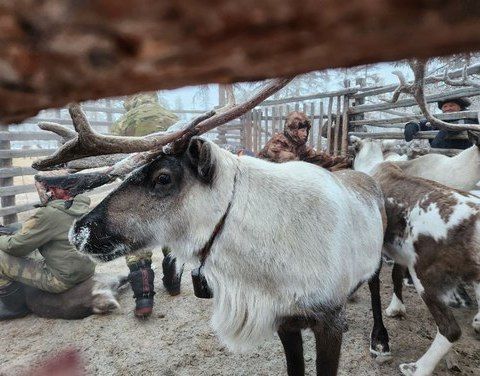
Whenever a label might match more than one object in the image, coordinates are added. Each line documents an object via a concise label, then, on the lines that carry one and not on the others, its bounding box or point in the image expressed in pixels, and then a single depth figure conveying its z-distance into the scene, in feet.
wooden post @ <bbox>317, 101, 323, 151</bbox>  23.43
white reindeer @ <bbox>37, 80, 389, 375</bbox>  5.45
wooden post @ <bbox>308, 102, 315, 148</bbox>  24.07
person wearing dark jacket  13.92
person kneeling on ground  10.35
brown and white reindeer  7.20
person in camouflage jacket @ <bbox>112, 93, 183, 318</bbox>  11.08
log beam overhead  0.77
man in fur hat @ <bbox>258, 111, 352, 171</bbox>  12.23
